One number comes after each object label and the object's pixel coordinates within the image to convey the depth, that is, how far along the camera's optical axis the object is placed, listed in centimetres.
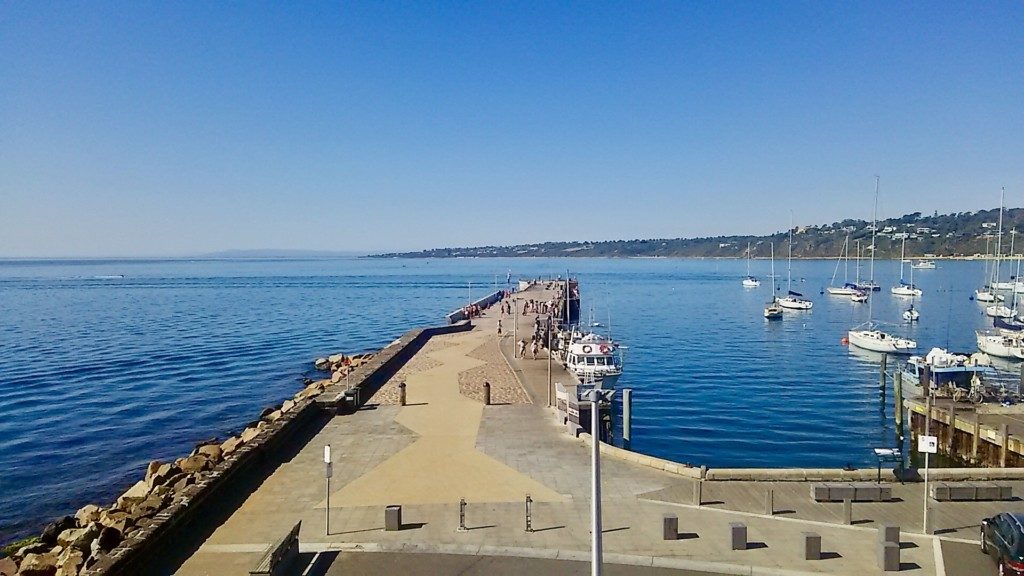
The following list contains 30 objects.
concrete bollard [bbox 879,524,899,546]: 1334
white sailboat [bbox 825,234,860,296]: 12244
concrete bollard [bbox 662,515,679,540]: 1459
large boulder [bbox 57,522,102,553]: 1738
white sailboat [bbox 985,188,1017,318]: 7981
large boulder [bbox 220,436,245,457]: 2589
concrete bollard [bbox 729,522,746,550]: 1399
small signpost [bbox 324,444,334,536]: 1507
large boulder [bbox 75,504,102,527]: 2084
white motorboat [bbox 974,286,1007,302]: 9488
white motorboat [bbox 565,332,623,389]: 4281
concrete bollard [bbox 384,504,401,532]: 1520
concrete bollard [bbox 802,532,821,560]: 1358
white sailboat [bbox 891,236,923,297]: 11288
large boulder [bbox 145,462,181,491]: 2280
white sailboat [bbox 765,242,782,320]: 8625
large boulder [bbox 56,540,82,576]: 1582
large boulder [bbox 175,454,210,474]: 2367
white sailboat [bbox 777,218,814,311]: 9700
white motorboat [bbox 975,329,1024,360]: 5747
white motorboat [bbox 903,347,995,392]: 3984
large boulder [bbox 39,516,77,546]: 2011
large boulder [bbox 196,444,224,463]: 2474
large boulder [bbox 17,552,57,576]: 1642
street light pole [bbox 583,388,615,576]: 922
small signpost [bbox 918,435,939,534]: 1534
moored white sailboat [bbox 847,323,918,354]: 5875
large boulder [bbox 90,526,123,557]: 1658
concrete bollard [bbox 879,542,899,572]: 1309
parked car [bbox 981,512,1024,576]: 1209
